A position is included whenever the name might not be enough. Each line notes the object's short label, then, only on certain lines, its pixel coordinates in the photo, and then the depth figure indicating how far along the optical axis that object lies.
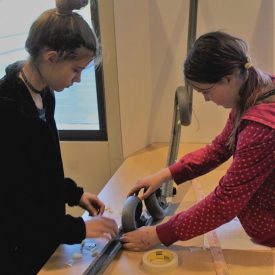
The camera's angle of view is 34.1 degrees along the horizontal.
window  1.93
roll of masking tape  0.98
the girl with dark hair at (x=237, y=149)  0.96
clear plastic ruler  0.97
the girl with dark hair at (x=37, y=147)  0.96
